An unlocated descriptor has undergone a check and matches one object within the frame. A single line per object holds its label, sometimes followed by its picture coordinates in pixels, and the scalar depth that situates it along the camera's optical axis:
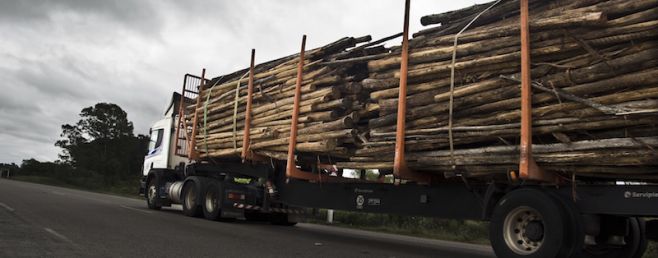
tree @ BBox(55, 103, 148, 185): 62.31
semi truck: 6.51
